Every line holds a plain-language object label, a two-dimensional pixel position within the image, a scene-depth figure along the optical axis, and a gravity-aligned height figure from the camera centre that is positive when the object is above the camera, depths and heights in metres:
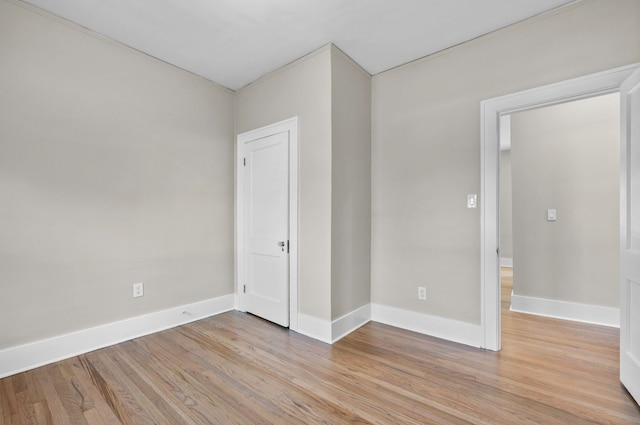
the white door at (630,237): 1.77 -0.16
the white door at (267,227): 3.02 -0.16
